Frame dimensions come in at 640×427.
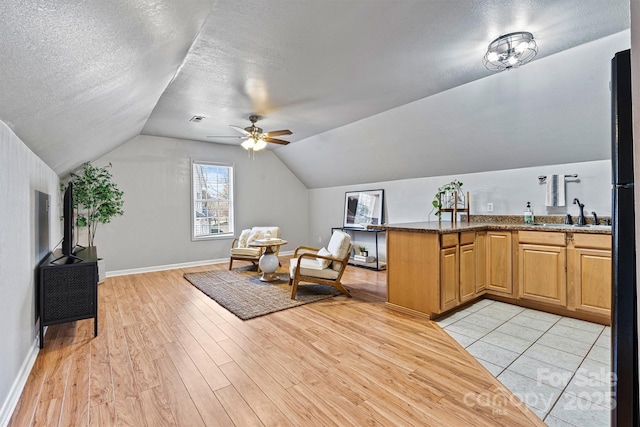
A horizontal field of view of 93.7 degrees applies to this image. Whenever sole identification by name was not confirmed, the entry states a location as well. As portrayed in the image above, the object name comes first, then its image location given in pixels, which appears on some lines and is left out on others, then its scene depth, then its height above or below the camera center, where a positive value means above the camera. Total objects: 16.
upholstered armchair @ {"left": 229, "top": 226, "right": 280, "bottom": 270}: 5.43 -0.63
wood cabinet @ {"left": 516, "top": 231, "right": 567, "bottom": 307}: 3.16 -0.63
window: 6.22 +0.28
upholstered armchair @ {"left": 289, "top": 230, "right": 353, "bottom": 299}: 3.90 -0.74
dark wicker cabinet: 2.58 -0.69
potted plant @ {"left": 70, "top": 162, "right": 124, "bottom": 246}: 4.73 +0.24
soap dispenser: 3.82 -0.07
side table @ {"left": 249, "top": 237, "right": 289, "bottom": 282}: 4.63 -0.76
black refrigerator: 0.90 -0.16
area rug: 3.53 -1.11
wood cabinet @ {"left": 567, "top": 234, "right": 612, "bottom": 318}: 2.89 -0.64
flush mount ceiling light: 2.49 +1.41
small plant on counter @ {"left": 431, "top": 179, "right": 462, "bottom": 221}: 4.32 +0.31
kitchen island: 2.98 -0.62
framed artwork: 6.12 +0.07
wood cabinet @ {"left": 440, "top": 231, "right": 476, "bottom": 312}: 3.08 -0.64
